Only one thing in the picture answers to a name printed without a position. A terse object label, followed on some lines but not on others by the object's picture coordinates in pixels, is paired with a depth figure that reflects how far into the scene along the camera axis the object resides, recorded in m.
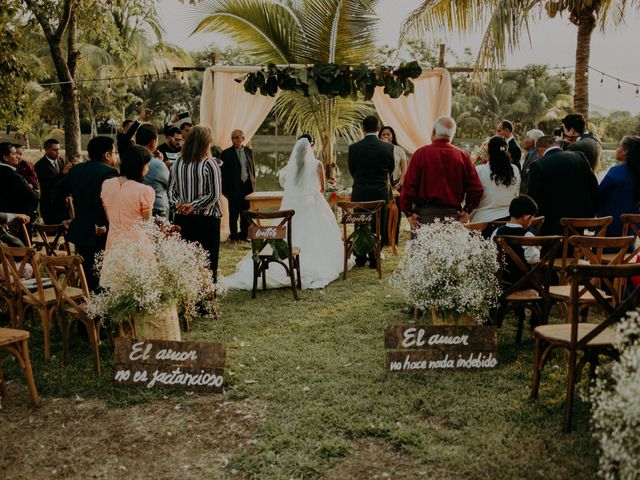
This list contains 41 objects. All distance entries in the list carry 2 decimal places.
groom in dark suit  7.97
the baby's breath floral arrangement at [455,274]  4.69
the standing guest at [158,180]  6.22
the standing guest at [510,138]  8.33
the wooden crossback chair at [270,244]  6.96
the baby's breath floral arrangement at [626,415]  2.29
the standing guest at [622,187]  6.08
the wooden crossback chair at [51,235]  6.85
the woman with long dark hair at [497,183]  6.18
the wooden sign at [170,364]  4.45
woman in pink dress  5.10
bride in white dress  7.85
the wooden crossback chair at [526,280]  4.69
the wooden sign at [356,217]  7.74
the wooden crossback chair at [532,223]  5.53
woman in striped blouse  6.11
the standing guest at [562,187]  5.98
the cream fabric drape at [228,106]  10.59
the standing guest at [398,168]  9.98
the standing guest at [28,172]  9.62
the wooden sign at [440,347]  4.57
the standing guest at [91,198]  5.47
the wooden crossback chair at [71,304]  4.88
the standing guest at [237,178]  10.71
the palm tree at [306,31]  10.86
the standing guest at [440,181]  5.80
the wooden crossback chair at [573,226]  5.36
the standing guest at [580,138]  6.88
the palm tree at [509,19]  9.78
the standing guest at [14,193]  7.09
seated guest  5.11
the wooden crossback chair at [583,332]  3.45
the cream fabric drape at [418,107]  10.77
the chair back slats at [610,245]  4.50
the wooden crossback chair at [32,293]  5.00
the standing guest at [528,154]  8.84
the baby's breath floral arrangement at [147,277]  4.70
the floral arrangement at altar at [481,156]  9.69
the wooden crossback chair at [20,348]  4.09
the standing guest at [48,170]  9.18
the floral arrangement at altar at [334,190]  10.44
